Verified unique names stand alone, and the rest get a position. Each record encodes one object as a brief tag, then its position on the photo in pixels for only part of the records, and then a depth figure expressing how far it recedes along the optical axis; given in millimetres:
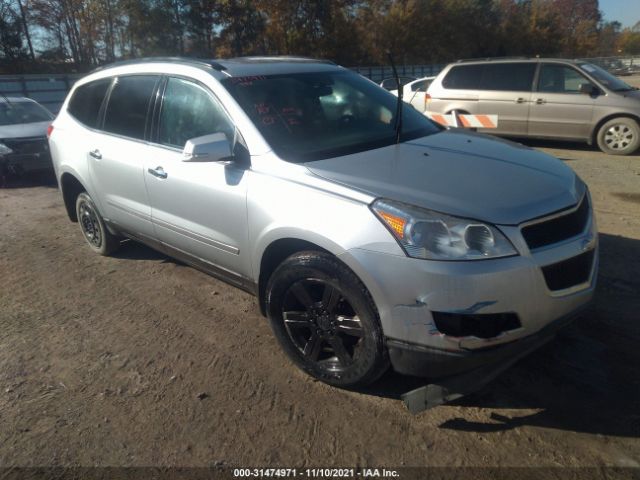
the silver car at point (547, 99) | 8938
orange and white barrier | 8562
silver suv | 2395
